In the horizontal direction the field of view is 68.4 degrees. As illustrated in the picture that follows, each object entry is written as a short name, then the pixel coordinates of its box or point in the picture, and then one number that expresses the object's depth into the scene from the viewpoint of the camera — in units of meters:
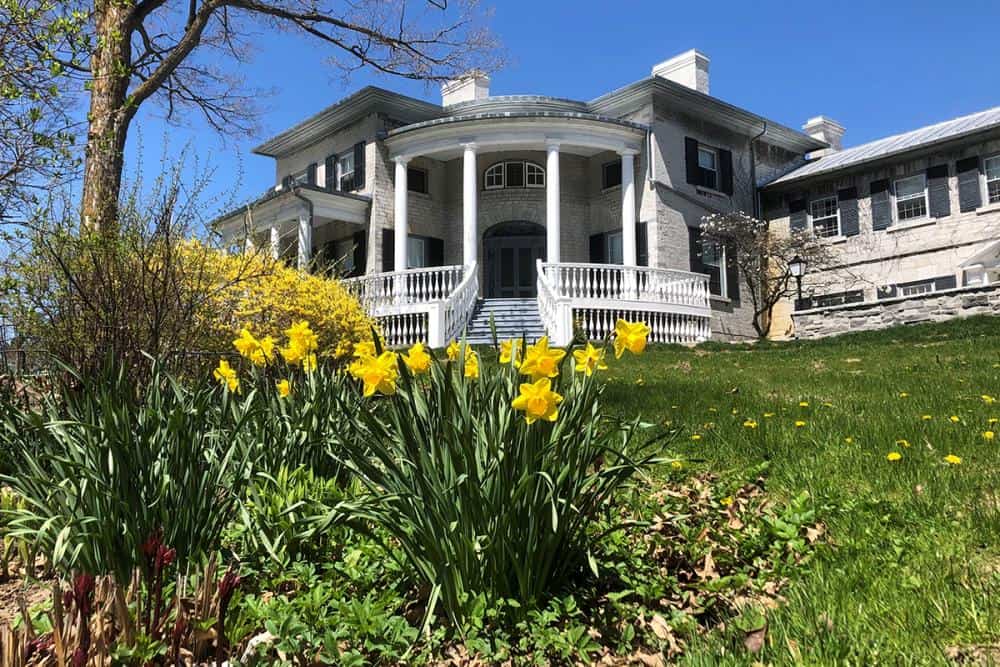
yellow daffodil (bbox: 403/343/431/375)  2.47
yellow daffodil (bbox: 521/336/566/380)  2.22
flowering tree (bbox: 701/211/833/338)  19.97
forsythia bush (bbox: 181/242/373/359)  7.79
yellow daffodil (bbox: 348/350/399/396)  2.30
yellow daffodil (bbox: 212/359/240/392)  3.59
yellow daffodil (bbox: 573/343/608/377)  2.60
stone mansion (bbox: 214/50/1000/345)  17.86
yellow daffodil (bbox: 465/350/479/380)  2.84
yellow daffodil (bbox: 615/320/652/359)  2.47
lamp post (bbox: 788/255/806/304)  17.75
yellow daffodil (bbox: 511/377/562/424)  2.13
